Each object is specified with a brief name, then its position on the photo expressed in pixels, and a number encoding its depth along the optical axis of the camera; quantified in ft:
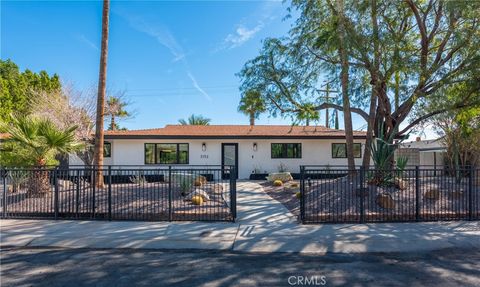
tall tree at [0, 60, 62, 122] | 83.56
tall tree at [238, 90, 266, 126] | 43.01
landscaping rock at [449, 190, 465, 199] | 30.12
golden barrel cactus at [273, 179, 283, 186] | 47.33
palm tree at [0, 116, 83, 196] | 30.25
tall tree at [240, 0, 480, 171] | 31.24
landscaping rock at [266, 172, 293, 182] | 51.91
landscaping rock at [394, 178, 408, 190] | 32.04
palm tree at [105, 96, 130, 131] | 74.75
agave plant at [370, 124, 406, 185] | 32.53
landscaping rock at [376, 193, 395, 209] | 26.91
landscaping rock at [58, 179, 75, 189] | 30.08
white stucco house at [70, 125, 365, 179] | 58.90
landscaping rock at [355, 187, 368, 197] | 29.30
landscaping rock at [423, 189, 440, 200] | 29.94
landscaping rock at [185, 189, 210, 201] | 30.86
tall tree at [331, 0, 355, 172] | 32.55
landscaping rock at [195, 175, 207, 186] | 39.38
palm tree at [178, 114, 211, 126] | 133.90
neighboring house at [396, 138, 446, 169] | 69.67
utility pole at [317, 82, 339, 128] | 41.63
